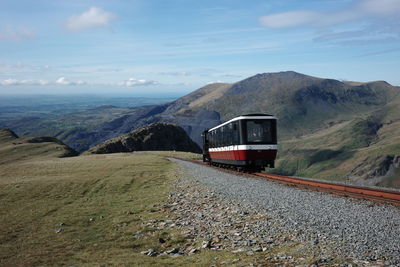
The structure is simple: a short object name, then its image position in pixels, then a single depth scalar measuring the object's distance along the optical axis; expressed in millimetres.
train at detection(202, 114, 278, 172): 30578
